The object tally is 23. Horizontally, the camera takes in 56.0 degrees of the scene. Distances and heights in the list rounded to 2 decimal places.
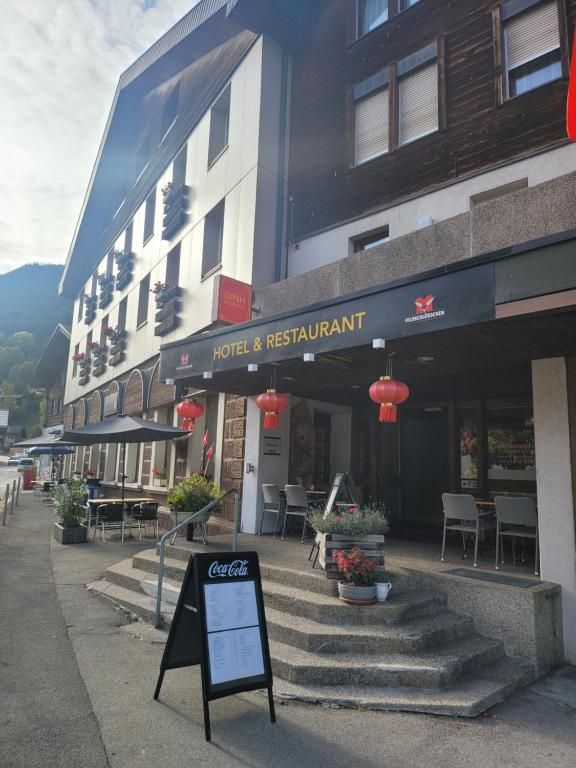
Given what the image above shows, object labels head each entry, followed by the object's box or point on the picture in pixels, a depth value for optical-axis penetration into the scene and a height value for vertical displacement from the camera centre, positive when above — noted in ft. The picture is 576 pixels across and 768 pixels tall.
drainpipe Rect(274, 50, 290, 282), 36.63 +20.79
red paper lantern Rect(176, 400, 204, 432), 32.27 +3.49
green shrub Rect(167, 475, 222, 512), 27.37 -1.44
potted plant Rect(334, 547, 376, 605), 17.22 -3.40
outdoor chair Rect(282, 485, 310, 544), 28.14 -1.32
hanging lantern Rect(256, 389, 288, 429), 24.54 +3.02
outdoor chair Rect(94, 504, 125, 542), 37.24 -3.32
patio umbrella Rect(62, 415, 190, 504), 34.81 +2.20
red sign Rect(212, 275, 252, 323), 32.73 +10.37
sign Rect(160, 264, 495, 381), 16.44 +5.54
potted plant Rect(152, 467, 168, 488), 46.42 -0.75
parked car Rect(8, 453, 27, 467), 173.68 +0.37
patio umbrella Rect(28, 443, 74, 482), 77.92 +1.90
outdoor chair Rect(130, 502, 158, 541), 37.04 -3.13
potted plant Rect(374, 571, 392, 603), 17.53 -3.69
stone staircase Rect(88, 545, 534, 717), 14.02 -5.12
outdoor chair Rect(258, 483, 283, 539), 29.94 -1.59
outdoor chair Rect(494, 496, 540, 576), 21.31 -1.39
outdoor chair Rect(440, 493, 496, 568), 22.79 -1.39
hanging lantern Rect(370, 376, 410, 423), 19.98 +2.91
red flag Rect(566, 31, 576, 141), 12.35 +8.53
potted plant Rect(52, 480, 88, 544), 36.44 -3.40
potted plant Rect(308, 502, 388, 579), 18.89 -2.19
